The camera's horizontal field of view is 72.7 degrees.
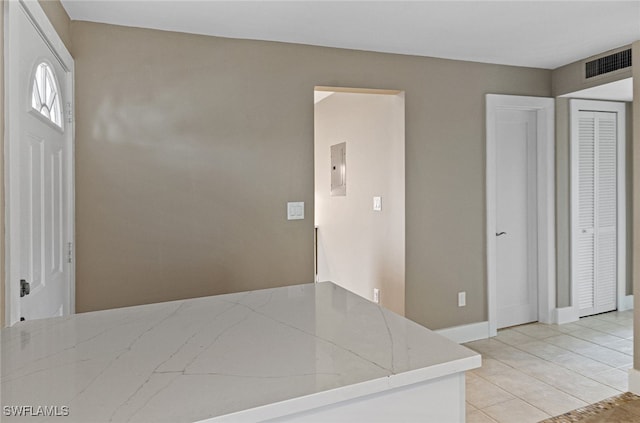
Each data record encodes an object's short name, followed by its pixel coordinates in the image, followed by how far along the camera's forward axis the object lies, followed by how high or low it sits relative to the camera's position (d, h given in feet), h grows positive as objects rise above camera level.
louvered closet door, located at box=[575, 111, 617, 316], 13.76 -0.13
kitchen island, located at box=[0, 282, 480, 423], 2.71 -1.15
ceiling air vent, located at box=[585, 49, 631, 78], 11.04 +3.83
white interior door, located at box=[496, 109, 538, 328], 13.15 -0.27
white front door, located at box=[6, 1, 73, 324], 5.13 +0.54
